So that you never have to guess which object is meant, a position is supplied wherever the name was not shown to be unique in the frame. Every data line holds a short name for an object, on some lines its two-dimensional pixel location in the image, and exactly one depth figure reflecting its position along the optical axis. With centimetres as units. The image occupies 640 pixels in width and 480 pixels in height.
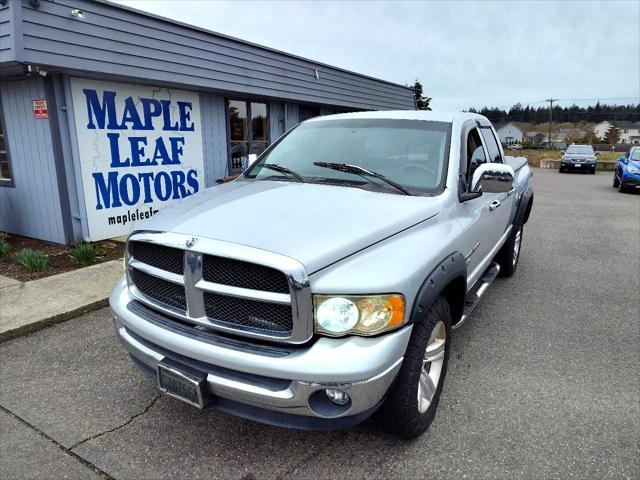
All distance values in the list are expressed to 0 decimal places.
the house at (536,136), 11412
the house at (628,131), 11249
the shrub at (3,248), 612
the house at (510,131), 11253
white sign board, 680
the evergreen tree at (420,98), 4050
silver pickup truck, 203
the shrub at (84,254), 584
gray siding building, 597
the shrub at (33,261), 548
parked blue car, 1459
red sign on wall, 633
